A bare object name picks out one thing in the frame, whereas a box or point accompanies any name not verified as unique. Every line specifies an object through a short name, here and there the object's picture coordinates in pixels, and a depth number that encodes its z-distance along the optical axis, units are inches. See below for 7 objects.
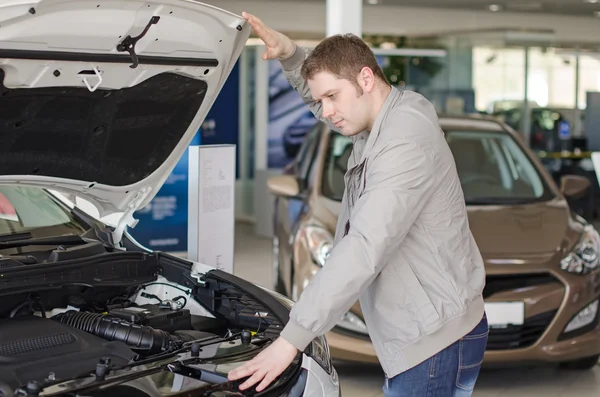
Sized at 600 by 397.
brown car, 196.2
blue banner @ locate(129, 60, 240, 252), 389.1
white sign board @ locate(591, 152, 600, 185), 214.2
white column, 302.8
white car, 105.3
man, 92.5
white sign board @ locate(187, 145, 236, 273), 175.9
